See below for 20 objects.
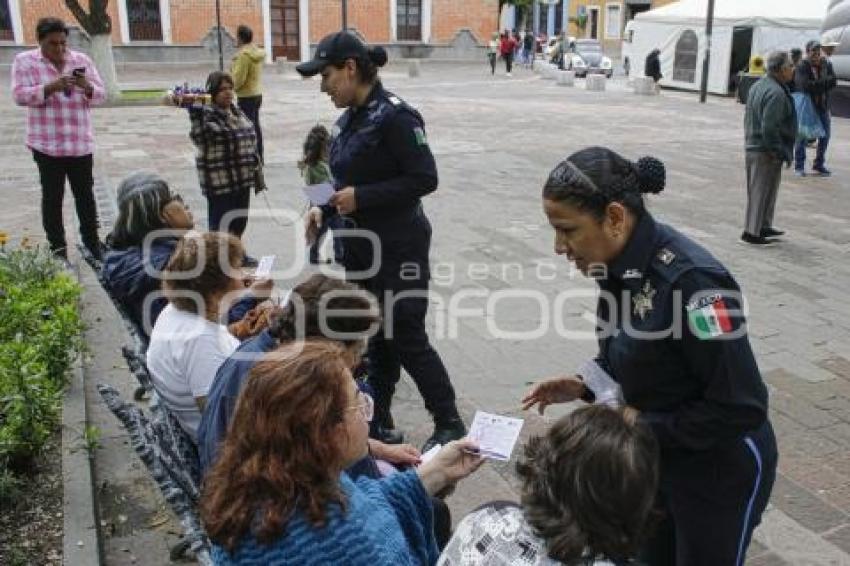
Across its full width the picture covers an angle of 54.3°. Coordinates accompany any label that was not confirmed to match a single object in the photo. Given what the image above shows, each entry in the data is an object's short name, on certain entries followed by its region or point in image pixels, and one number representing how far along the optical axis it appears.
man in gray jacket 7.39
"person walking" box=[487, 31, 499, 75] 32.44
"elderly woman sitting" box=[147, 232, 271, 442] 3.01
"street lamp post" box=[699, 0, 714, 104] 21.36
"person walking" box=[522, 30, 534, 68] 38.46
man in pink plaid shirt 6.05
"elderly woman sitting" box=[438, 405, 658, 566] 1.60
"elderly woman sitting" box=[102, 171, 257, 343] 3.71
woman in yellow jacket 11.48
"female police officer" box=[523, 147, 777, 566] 1.91
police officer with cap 3.57
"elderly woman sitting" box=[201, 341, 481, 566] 1.59
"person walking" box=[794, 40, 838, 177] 11.03
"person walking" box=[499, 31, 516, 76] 32.78
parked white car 31.31
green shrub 3.36
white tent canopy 22.00
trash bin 19.19
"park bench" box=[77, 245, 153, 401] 3.02
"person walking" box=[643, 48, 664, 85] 23.56
